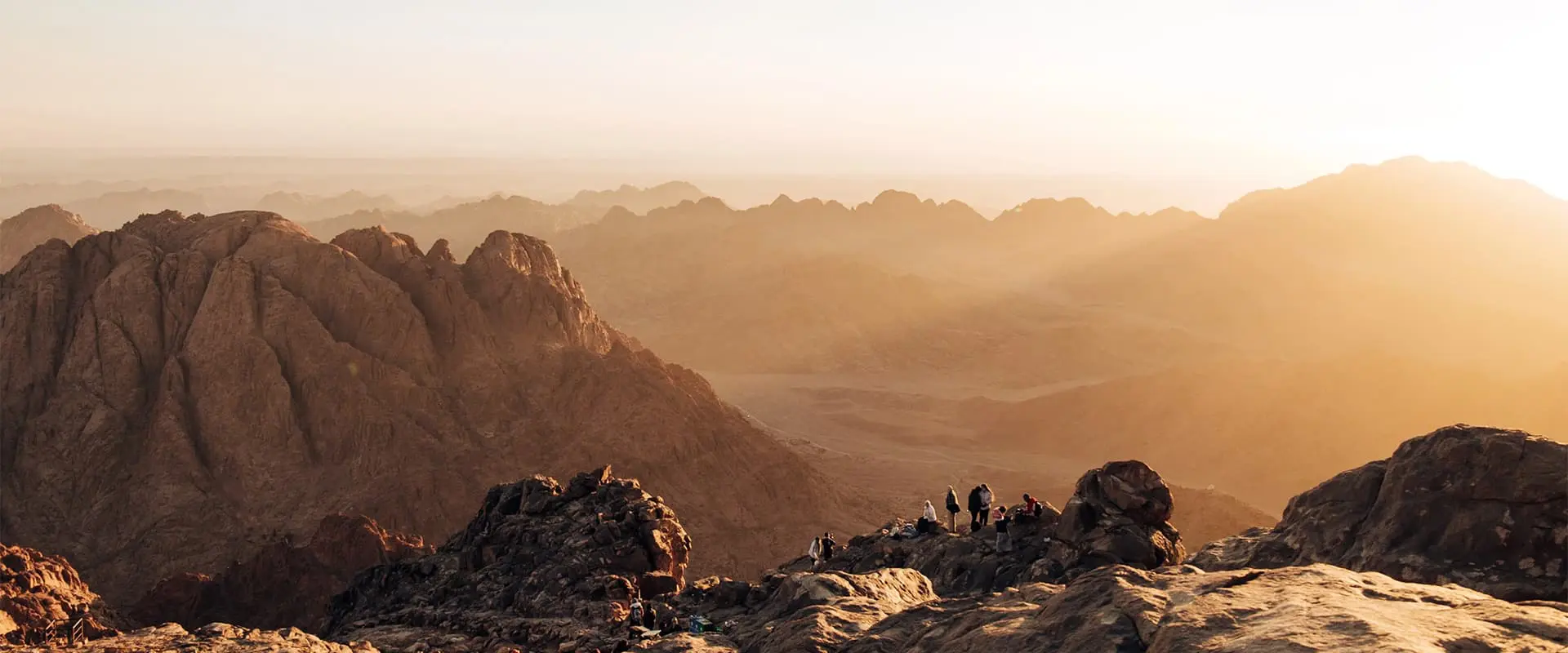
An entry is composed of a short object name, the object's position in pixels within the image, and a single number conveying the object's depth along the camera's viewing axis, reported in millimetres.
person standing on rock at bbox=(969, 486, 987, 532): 33438
